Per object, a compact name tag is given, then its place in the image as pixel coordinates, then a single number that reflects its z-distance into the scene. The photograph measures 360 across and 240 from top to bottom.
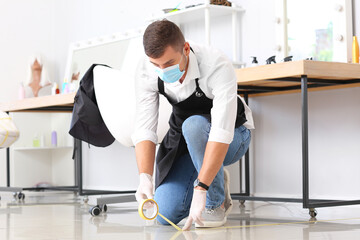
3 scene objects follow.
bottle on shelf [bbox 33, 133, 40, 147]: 5.36
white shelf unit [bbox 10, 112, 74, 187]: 5.27
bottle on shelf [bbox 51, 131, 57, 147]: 5.42
